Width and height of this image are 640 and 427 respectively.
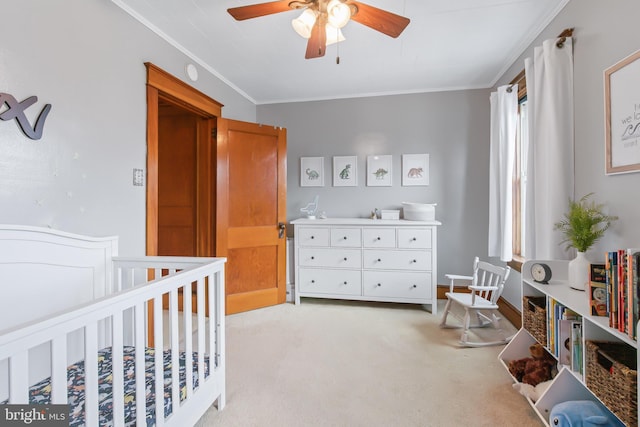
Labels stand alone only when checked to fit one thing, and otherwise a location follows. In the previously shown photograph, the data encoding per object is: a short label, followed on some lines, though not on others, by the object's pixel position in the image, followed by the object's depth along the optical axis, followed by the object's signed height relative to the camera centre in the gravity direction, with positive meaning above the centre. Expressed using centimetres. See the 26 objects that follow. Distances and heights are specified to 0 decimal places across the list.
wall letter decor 133 +47
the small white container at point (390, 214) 346 +3
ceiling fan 150 +104
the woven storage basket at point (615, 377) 106 -61
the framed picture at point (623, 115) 134 +47
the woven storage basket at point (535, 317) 165 -58
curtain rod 183 +111
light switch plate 210 +28
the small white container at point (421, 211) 322 +6
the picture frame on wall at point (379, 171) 361 +55
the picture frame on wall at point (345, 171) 369 +56
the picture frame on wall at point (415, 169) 351 +56
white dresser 305 -46
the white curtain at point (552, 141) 183 +47
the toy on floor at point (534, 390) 158 -94
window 270 +36
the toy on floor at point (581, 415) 121 -83
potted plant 150 -8
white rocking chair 235 -70
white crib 81 -41
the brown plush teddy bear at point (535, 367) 168 -88
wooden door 306 +5
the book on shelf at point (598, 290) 124 -31
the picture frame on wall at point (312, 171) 378 +57
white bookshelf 129 -47
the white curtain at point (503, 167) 269 +46
